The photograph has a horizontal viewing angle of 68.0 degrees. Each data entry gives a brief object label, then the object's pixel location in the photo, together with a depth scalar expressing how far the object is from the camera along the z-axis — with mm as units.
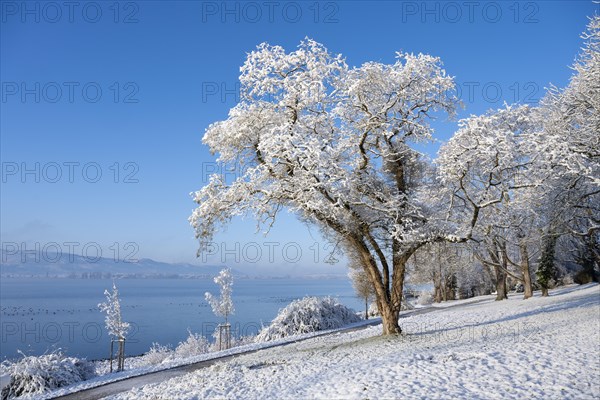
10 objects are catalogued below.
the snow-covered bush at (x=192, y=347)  27530
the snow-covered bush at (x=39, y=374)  14812
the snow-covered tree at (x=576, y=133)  14650
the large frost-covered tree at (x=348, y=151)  15414
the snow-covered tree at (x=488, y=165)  13078
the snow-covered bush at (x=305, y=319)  28250
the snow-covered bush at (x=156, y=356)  26047
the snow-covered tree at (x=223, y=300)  30250
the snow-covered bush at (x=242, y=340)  29797
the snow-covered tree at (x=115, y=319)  24297
